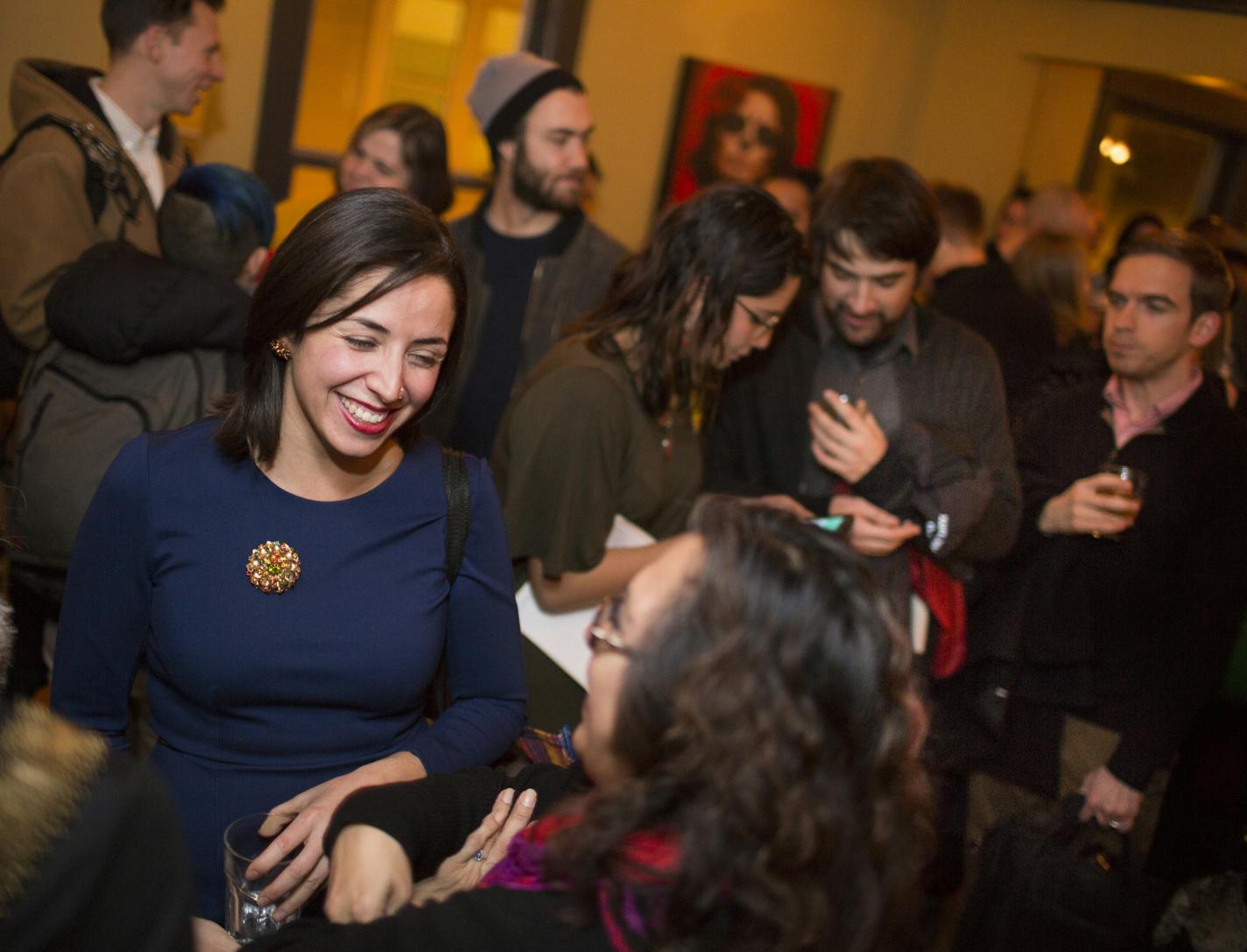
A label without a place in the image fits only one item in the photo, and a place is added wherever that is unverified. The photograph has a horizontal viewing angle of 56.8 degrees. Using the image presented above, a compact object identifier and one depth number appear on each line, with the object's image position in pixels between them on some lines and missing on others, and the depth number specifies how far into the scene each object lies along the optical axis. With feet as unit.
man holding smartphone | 8.86
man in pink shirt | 9.20
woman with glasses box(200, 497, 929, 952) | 3.65
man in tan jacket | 9.04
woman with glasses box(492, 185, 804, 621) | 7.62
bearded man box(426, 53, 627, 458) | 12.14
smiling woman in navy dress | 5.79
